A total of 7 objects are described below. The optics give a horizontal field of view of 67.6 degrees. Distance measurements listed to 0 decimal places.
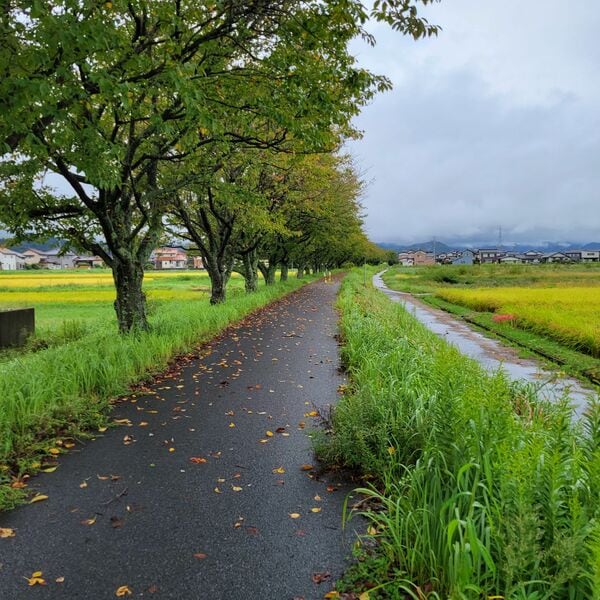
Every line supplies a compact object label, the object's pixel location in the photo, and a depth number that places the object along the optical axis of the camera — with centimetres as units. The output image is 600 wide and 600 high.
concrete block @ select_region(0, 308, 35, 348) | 1383
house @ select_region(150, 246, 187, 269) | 13666
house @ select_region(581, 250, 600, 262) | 14518
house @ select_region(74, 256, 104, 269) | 11250
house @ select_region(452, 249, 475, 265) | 15006
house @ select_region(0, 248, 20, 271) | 10529
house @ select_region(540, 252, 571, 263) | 14598
